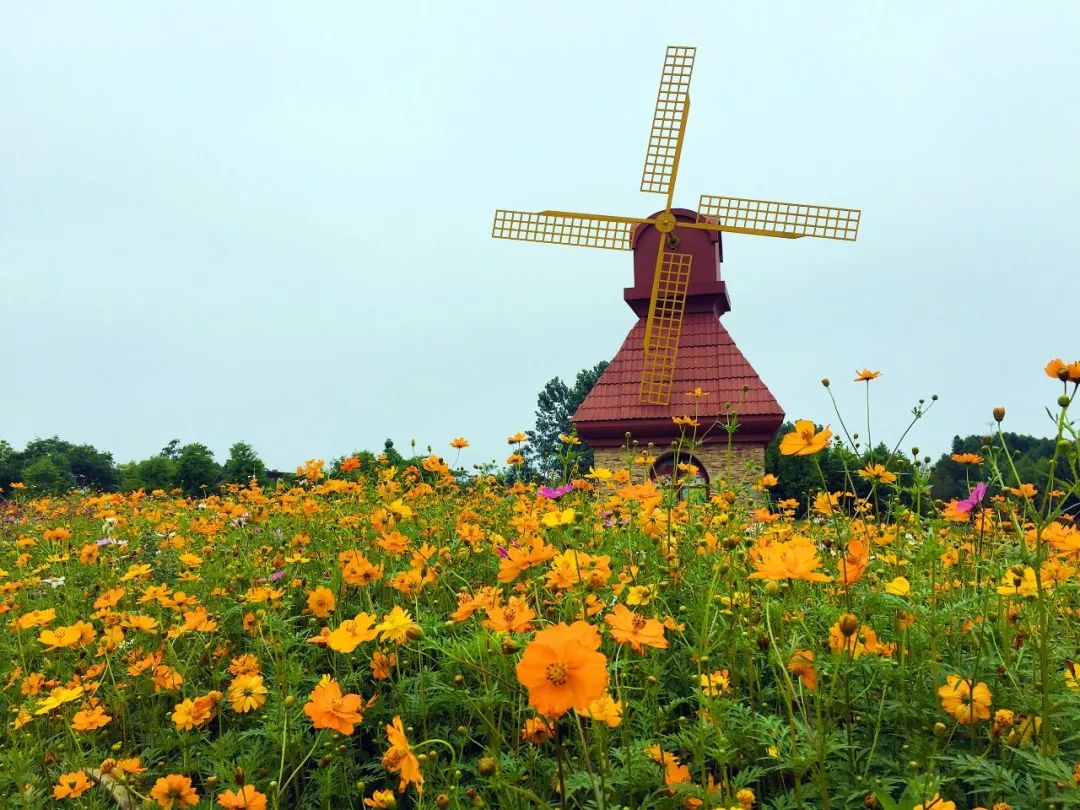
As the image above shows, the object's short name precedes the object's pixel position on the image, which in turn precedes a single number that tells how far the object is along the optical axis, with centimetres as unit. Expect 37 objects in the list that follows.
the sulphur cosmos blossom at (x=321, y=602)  266
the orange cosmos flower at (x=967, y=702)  173
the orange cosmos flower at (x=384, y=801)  134
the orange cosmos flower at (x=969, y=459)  281
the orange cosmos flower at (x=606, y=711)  156
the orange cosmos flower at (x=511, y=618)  157
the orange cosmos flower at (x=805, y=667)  169
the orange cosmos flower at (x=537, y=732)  166
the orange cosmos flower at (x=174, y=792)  166
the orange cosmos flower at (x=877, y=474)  270
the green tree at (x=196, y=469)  2503
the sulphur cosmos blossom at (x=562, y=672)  110
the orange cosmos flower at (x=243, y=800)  162
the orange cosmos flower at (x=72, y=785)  195
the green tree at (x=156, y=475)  2694
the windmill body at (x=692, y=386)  1235
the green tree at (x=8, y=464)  3694
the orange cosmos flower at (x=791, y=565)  147
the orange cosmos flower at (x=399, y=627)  159
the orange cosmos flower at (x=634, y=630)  152
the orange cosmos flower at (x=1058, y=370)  186
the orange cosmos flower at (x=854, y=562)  173
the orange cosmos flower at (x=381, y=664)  234
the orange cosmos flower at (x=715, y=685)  179
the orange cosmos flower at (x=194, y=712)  206
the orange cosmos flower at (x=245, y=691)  223
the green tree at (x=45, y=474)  2872
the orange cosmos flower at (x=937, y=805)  125
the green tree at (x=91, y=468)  4384
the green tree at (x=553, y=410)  3838
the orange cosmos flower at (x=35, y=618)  259
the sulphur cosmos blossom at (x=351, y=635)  172
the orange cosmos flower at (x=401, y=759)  135
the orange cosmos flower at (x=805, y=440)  200
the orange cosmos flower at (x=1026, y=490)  216
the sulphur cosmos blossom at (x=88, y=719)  223
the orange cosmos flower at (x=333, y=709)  165
